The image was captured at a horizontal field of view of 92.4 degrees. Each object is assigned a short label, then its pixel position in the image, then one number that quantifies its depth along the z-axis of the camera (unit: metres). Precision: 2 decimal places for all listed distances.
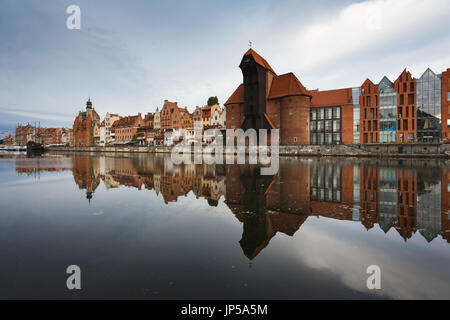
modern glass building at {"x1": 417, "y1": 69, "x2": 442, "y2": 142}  45.44
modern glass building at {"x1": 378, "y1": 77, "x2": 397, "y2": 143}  47.94
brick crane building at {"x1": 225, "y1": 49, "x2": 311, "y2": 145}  46.62
